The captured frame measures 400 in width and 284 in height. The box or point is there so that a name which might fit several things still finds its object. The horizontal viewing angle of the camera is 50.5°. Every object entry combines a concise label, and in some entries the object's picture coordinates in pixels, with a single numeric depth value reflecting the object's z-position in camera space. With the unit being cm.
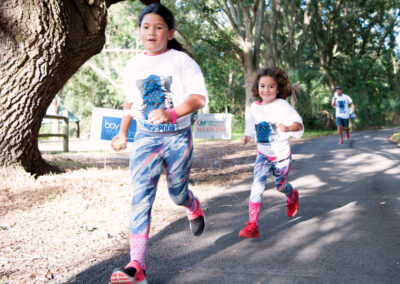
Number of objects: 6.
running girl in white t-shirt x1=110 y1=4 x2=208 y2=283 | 312
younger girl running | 435
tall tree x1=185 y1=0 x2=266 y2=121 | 1845
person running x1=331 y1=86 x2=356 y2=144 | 1511
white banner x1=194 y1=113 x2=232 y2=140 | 1146
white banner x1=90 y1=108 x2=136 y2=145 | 730
